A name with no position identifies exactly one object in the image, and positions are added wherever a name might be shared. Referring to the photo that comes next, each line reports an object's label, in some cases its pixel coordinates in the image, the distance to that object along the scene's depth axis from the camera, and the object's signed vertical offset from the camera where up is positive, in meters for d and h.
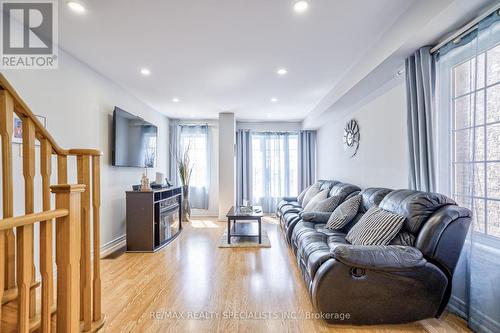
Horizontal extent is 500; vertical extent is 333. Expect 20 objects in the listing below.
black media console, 3.79 -0.83
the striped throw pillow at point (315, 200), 4.04 -0.60
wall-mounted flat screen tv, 3.82 +0.44
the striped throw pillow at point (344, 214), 3.12 -0.62
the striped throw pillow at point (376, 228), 2.17 -0.59
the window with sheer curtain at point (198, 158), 6.44 +0.19
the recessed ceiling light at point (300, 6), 2.02 +1.28
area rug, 3.97 -1.25
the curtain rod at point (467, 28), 1.68 +0.99
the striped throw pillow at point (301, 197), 5.34 -0.70
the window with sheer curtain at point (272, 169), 6.72 -0.11
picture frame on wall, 2.30 +0.33
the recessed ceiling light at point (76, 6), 2.04 +1.31
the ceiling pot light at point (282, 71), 3.38 +1.26
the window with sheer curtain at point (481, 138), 1.76 +0.18
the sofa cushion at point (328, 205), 3.72 -0.61
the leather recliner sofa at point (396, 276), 1.87 -0.83
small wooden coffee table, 4.00 -0.82
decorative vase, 6.04 -0.94
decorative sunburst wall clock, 4.21 +0.46
